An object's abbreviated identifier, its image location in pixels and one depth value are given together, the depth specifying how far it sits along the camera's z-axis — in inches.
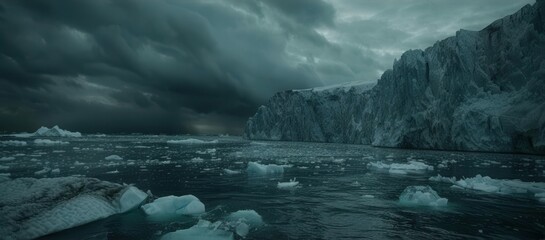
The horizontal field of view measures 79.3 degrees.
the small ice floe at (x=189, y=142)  3154.5
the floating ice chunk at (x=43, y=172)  694.4
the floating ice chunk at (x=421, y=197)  442.3
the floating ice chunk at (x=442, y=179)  674.7
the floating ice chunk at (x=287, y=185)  581.4
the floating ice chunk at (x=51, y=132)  3914.9
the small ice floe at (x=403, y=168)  863.7
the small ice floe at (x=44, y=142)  2305.2
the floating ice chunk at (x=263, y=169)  788.0
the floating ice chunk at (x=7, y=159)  997.8
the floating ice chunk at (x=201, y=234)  285.2
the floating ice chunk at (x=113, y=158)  1097.4
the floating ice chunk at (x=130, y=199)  387.0
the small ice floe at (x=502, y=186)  548.5
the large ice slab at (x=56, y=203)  294.2
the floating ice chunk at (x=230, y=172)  781.7
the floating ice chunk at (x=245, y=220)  314.3
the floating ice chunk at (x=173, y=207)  383.6
